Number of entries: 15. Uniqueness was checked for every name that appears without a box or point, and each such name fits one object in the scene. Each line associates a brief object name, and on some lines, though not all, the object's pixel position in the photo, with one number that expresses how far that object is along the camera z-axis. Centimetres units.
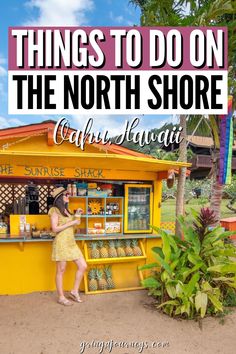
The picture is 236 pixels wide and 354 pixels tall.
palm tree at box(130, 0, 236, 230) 677
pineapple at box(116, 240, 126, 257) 585
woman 487
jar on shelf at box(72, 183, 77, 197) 577
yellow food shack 546
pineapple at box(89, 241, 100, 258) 565
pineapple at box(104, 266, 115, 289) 570
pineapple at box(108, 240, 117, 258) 577
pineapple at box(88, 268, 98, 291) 557
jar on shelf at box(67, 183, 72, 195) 574
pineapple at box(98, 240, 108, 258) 570
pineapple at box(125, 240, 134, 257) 589
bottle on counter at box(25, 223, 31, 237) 564
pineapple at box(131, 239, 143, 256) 595
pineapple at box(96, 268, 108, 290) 563
